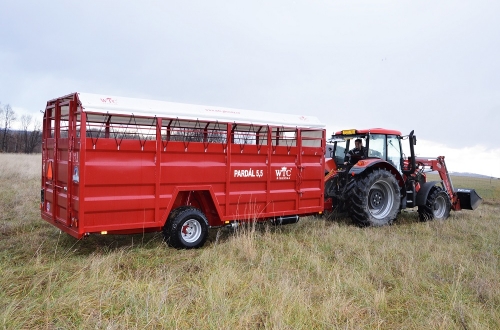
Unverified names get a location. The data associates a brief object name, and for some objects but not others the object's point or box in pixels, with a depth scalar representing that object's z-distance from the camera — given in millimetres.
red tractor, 8369
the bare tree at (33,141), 46125
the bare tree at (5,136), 45219
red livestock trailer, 5430
